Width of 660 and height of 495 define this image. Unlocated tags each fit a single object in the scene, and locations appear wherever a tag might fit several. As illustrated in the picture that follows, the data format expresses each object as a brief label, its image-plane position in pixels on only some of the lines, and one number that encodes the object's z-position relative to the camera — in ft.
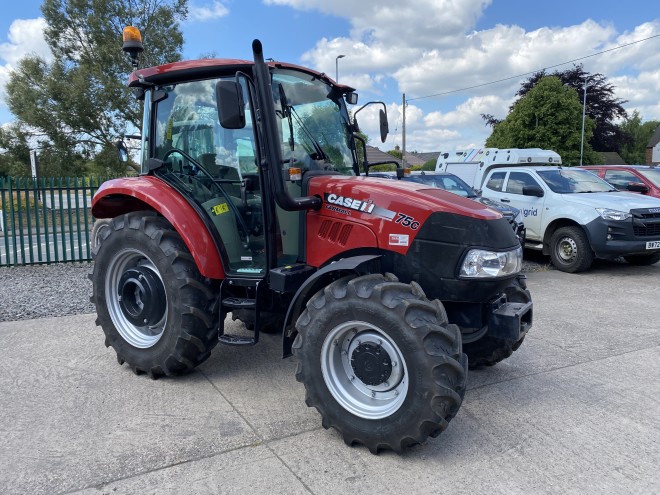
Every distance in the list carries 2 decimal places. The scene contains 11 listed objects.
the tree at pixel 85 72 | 63.82
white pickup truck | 28.30
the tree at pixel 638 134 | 219.41
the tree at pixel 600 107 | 133.18
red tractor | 9.89
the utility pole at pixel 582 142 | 101.82
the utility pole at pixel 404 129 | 110.87
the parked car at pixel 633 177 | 36.55
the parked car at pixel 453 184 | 30.32
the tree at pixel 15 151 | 71.72
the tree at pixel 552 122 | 105.60
